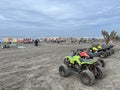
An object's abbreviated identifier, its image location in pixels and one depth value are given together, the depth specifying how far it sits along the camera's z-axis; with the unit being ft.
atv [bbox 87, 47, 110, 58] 23.98
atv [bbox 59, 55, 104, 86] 12.17
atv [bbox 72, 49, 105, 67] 14.80
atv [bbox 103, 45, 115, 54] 25.88
